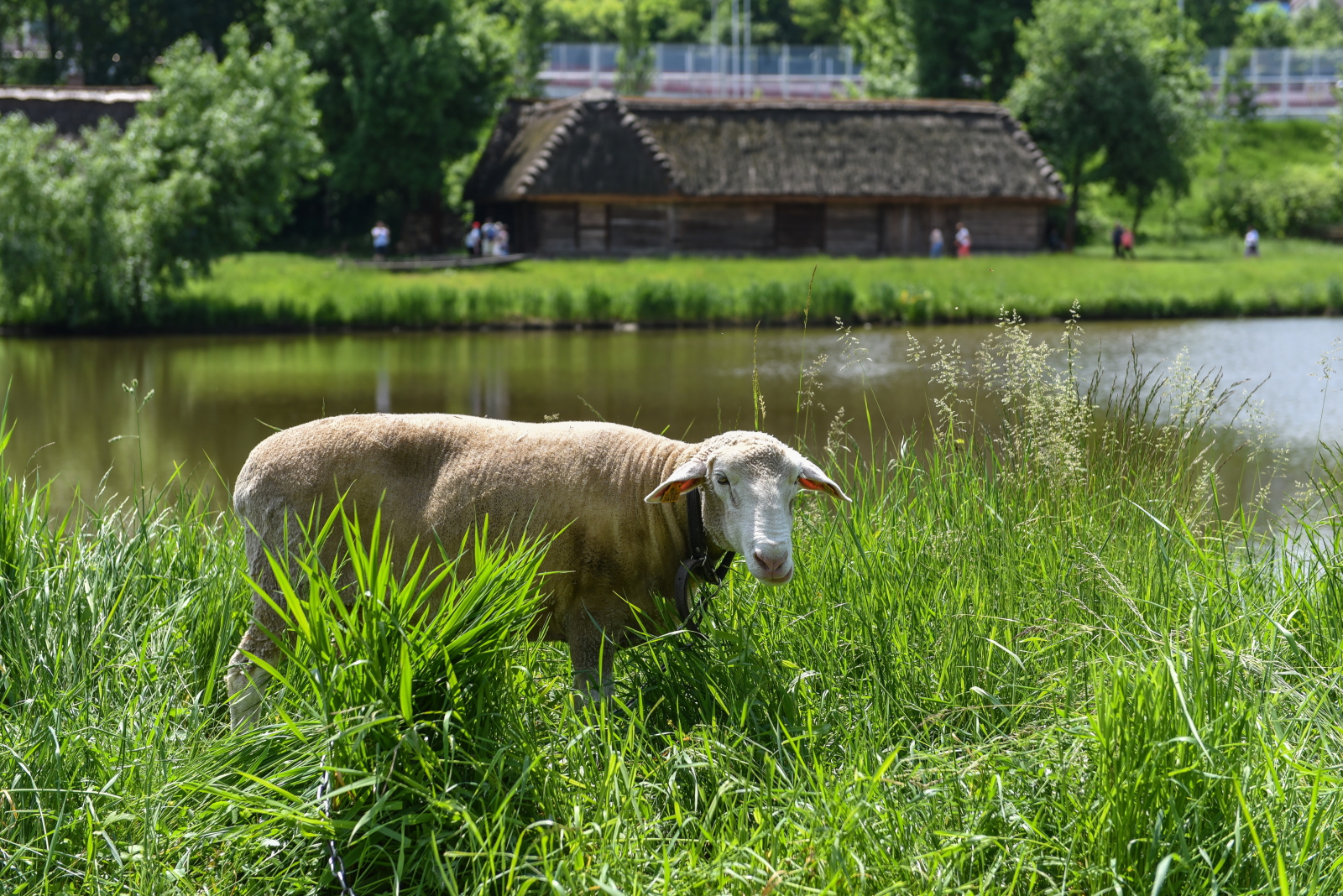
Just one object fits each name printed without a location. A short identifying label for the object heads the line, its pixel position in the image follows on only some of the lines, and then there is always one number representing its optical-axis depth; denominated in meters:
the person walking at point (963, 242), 39.09
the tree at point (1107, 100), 42.47
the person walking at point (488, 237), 37.56
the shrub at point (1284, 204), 46.69
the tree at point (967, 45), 50.31
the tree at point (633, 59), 59.00
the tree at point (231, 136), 26.86
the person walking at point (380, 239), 36.97
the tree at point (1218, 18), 69.12
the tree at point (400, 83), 38.12
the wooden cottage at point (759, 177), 38.66
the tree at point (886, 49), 53.84
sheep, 4.78
